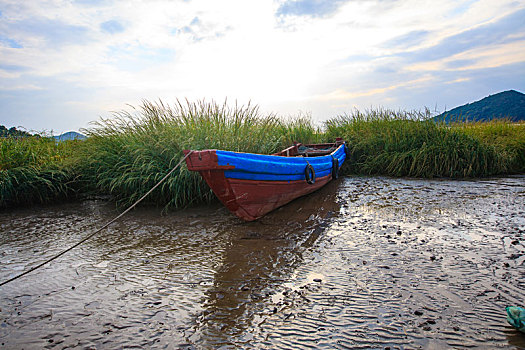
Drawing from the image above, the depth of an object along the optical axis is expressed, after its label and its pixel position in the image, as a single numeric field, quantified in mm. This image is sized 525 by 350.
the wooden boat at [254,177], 3876
